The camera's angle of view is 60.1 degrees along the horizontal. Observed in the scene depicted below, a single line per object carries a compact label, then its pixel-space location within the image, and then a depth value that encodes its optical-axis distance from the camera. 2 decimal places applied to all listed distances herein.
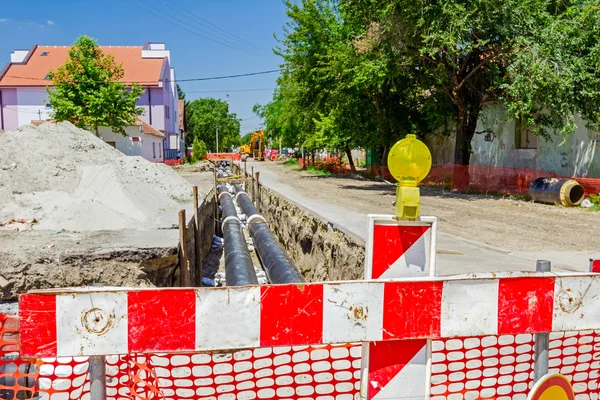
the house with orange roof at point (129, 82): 40.69
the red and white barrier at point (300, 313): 1.79
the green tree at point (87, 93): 27.67
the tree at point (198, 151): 56.04
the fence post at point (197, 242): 9.95
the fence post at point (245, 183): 24.81
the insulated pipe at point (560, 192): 14.80
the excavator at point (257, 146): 63.81
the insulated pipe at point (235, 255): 7.36
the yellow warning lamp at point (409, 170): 2.07
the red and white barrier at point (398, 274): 2.02
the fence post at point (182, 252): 7.38
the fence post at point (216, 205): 17.13
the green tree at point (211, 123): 88.88
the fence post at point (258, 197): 20.56
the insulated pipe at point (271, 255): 7.48
